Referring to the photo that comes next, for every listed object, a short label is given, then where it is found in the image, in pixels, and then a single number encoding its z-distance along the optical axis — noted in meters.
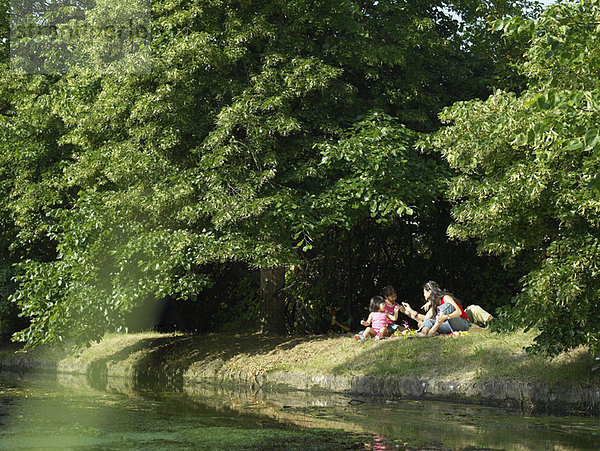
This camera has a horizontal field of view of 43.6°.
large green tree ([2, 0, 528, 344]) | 13.20
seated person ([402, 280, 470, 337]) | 13.01
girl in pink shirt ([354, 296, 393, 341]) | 13.62
